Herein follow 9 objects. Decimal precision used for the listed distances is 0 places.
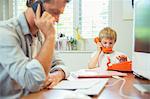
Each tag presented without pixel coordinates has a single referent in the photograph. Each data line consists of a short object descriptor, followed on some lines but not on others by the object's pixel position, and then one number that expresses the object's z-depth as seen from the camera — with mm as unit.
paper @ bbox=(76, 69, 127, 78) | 1641
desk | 1040
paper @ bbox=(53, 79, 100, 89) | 1213
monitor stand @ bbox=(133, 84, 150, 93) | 1145
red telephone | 1923
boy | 2729
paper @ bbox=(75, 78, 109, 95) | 1069
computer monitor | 1144
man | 1130
